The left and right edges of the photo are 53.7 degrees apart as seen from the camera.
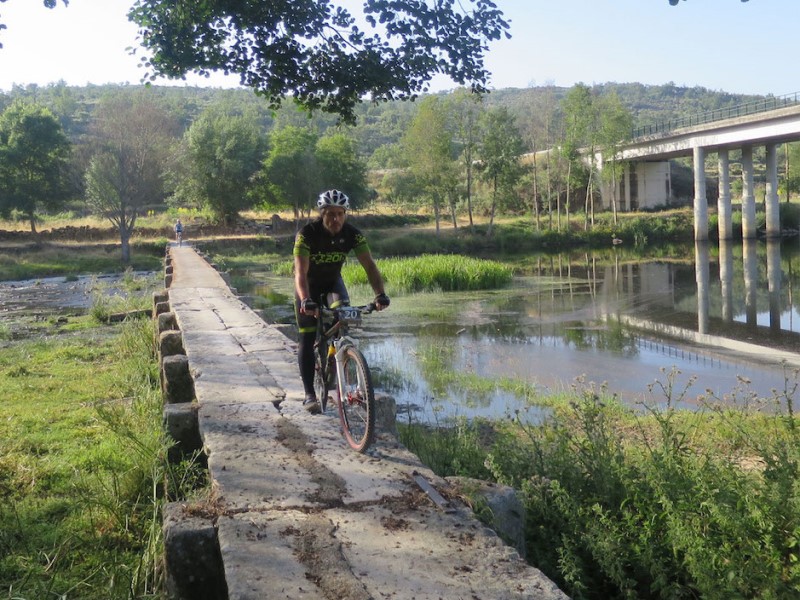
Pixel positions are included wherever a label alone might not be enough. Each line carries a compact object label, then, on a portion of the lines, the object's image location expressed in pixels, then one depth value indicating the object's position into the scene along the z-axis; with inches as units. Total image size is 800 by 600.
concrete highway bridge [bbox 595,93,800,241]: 1800.0
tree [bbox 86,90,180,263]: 1770.4
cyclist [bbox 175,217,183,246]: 1827.0
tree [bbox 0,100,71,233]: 2159.2
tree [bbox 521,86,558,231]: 2423.7
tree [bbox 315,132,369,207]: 2261.3
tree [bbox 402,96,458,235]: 2091.5
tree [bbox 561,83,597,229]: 2229.3
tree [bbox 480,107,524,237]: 2135.8
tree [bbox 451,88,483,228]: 2154.3
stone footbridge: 140.9
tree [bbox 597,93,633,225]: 2252.7
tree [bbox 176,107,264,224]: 2192.4
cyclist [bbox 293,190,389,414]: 233.9
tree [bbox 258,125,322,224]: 2185.0
